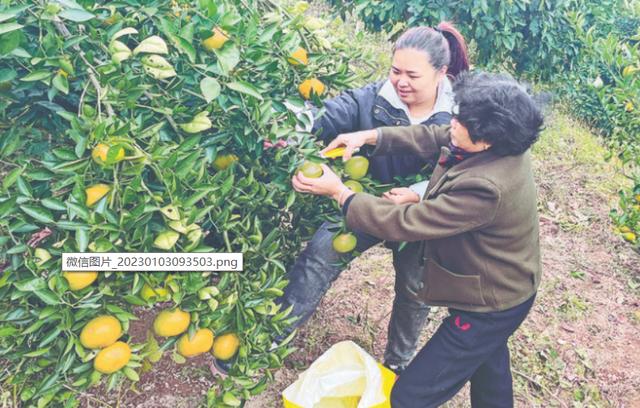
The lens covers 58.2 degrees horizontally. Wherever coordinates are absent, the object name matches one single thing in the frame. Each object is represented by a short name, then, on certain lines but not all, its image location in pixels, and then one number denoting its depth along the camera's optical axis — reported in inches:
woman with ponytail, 79.2
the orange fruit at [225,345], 62.8
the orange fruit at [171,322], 54.7
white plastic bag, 76.4
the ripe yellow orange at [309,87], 71.0
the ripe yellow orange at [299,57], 66.2
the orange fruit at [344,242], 74.4
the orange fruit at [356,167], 73.2
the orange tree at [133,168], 48.9
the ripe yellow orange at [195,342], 58.2
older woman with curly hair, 64.7
